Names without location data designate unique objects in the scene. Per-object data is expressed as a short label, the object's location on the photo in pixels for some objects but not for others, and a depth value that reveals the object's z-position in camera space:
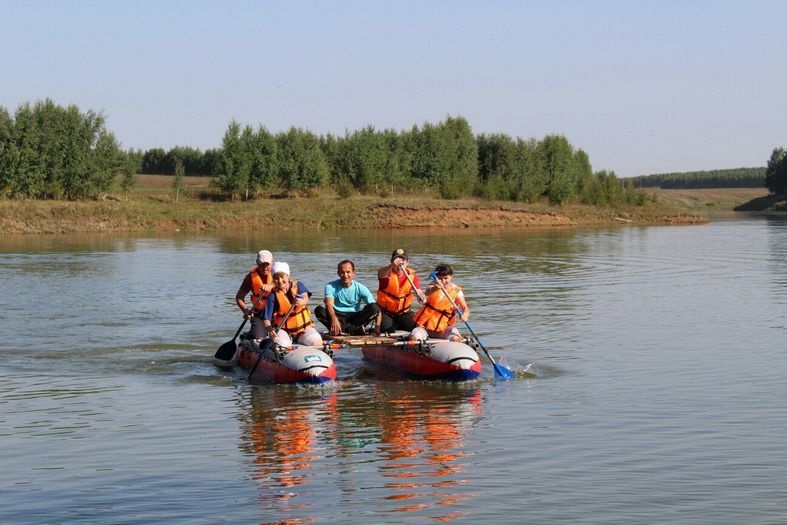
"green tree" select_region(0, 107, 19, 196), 71.75
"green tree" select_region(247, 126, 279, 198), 85.31
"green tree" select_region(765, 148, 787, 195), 151.00
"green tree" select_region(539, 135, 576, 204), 101.44
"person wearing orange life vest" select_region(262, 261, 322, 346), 16.86
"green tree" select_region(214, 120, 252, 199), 84.00
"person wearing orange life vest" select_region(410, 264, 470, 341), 17.44
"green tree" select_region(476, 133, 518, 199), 103.44
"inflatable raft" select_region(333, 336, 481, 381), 16.02
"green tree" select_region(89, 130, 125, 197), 76.62
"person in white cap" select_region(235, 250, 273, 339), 17.73
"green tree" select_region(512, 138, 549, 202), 100.18
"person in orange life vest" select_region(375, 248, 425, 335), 18.45
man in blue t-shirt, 18.27
